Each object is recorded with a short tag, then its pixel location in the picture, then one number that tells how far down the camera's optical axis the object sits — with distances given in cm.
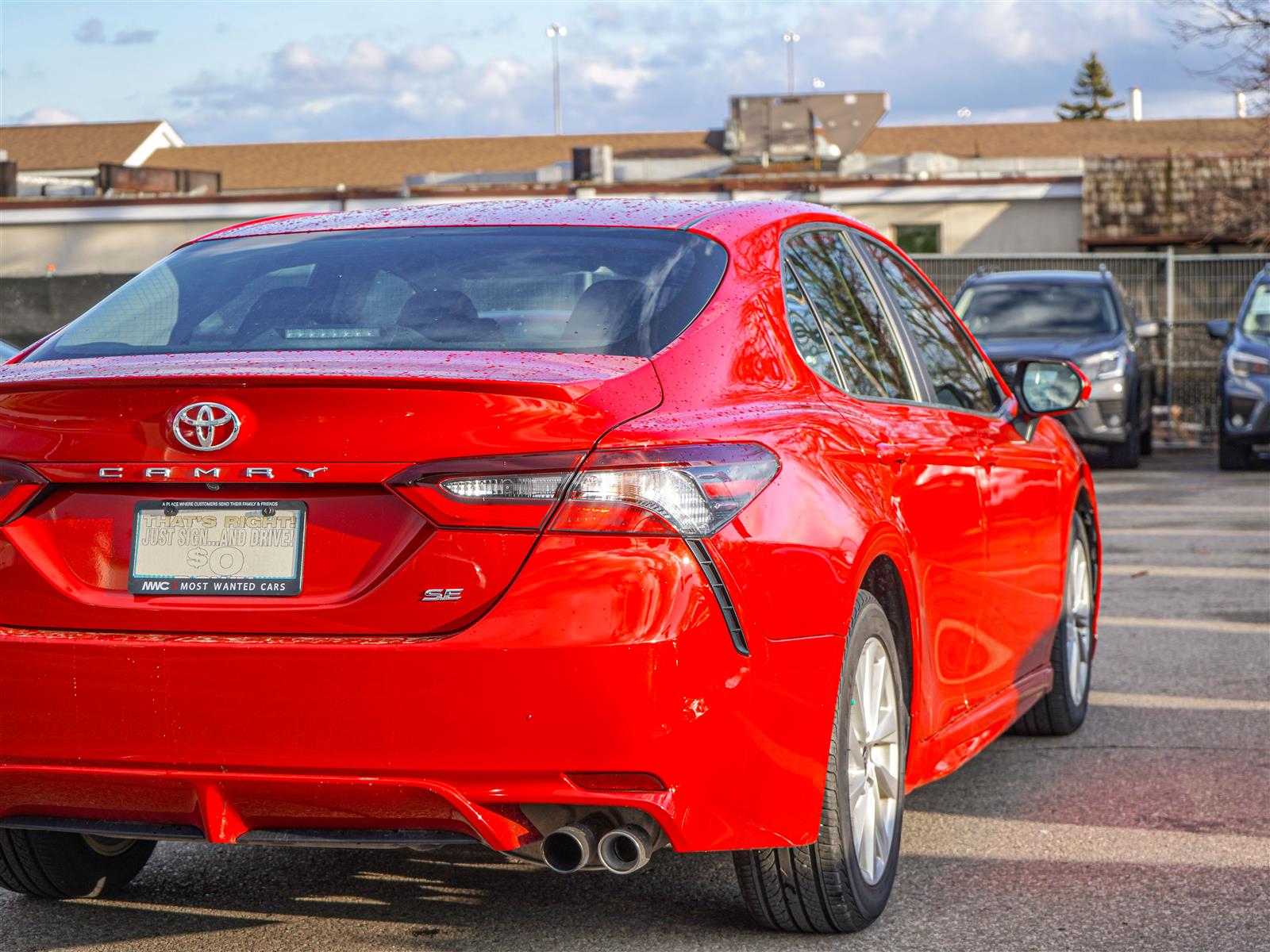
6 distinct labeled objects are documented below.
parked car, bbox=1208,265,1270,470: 1741
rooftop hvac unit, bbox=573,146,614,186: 4341
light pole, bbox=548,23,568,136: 7550
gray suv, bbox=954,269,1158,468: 1805
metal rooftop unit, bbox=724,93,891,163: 4662
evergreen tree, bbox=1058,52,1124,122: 11362
